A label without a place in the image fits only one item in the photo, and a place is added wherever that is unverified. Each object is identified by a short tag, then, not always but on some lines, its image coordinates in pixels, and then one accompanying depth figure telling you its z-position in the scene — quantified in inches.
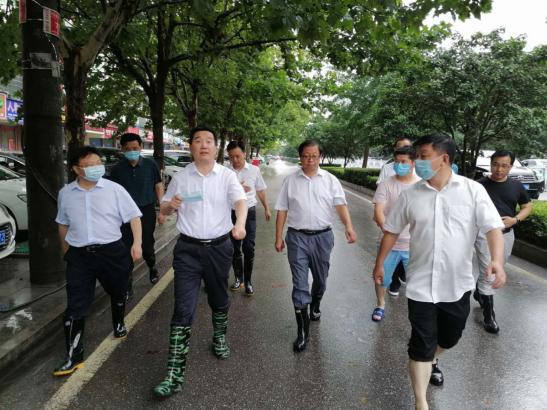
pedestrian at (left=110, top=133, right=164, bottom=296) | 184.7
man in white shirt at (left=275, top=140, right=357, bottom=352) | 142.3
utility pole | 179.2
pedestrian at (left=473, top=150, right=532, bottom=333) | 159.9
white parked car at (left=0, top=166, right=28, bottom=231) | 277.4
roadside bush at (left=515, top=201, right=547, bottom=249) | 271.7
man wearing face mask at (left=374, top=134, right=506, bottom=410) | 97.8
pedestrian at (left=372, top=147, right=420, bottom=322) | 160.9
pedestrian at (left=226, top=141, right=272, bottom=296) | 197.9
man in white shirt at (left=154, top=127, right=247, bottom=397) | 115.1
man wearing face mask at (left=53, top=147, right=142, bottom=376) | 124.8
